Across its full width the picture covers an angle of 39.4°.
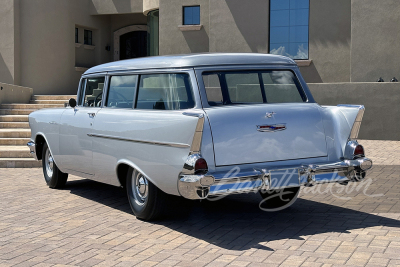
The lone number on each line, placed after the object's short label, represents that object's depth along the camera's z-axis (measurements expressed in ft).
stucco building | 50.34
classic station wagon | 17.47
